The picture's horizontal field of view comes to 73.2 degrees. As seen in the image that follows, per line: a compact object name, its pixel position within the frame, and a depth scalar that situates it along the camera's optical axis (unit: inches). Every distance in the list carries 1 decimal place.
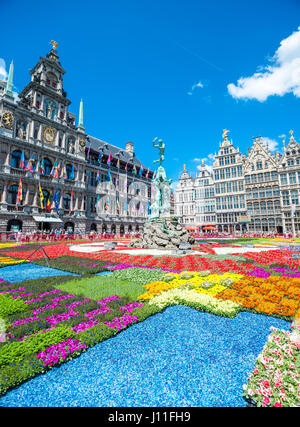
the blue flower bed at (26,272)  388.7
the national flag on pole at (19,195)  1284.0
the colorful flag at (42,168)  1453.0
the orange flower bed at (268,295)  223.6
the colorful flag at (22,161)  1320.7
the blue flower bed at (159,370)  113.2
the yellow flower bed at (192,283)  283.4
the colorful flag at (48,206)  1461.6
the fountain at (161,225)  834.8
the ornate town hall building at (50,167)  1309.1
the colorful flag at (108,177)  1916.8
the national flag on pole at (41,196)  1406.3
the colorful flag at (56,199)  1491.1
